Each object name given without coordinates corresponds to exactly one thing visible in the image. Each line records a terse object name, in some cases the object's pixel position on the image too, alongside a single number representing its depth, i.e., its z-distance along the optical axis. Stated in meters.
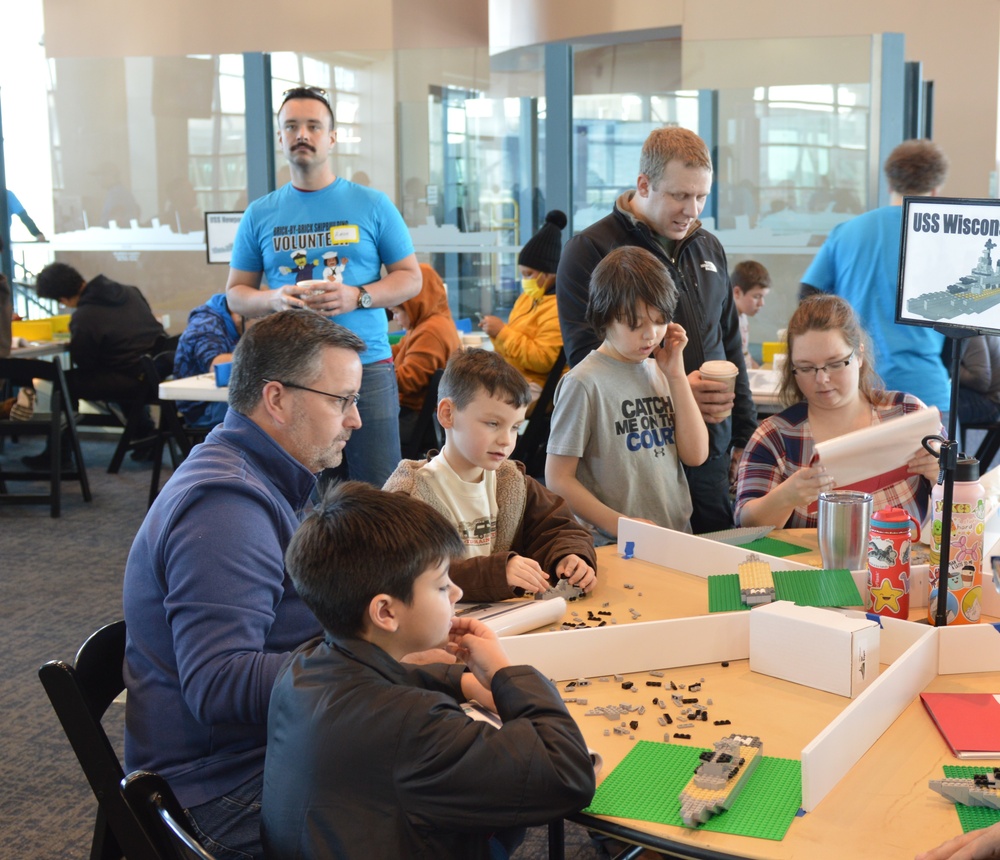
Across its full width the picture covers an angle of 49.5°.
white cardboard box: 1.57
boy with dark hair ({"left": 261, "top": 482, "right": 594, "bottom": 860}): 1.21
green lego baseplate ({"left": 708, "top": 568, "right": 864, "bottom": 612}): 1.76
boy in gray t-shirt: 2.46
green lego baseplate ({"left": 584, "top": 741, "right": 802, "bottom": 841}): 1.23
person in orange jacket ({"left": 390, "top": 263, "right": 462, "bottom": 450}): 4.80
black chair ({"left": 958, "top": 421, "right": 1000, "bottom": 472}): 4.79
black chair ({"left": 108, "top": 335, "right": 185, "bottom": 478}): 5.71
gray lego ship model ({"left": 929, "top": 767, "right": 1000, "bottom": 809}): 1.25
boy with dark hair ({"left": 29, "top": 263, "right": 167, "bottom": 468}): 6.35
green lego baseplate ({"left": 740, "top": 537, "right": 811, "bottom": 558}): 2.25
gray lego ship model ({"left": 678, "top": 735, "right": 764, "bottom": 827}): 1.23
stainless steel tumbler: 1.94
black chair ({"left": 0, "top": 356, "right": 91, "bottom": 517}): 5.38
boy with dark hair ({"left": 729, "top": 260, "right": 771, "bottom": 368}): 5.36
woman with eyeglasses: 2.42
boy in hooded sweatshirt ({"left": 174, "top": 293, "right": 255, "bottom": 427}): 5.39
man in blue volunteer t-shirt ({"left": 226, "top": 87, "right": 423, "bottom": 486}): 3.49
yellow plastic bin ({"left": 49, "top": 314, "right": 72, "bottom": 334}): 6.90
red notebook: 1.40
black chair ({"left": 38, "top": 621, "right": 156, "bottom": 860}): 1.43
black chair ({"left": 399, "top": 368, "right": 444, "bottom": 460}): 4.77
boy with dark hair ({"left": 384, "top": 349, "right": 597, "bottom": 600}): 2.14
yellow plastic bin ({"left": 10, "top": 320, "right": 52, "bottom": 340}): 6.70
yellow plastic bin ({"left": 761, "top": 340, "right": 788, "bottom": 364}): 4.95
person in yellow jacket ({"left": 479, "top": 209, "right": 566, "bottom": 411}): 4.86
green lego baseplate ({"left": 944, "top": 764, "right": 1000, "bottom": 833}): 1.23
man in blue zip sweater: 1.48
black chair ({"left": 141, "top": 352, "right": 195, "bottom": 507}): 5.46
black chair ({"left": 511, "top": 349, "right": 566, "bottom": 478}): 4.86
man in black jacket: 2.75
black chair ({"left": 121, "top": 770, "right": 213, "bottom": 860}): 1.32
